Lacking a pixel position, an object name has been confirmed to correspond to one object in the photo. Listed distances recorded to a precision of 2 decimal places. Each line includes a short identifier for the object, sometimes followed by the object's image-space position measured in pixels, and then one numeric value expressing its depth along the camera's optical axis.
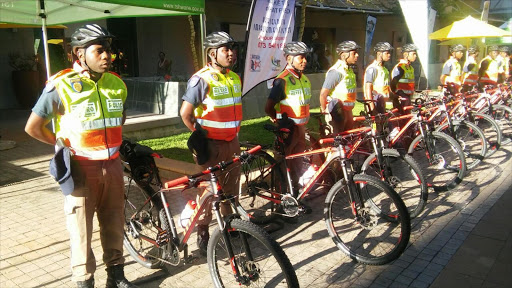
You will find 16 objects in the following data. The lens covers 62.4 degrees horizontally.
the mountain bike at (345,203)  3.85
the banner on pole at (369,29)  15.30
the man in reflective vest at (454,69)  9.70
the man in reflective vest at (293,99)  4.85
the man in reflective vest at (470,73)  10.81
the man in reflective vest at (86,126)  2.96
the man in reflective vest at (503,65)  11.94
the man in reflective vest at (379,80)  6.80
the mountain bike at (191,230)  3.00
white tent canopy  4.38
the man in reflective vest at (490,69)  11.53
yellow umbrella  10.61
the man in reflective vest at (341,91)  5.70
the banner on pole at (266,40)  5.79
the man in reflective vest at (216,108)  3.89
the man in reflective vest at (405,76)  7.59
